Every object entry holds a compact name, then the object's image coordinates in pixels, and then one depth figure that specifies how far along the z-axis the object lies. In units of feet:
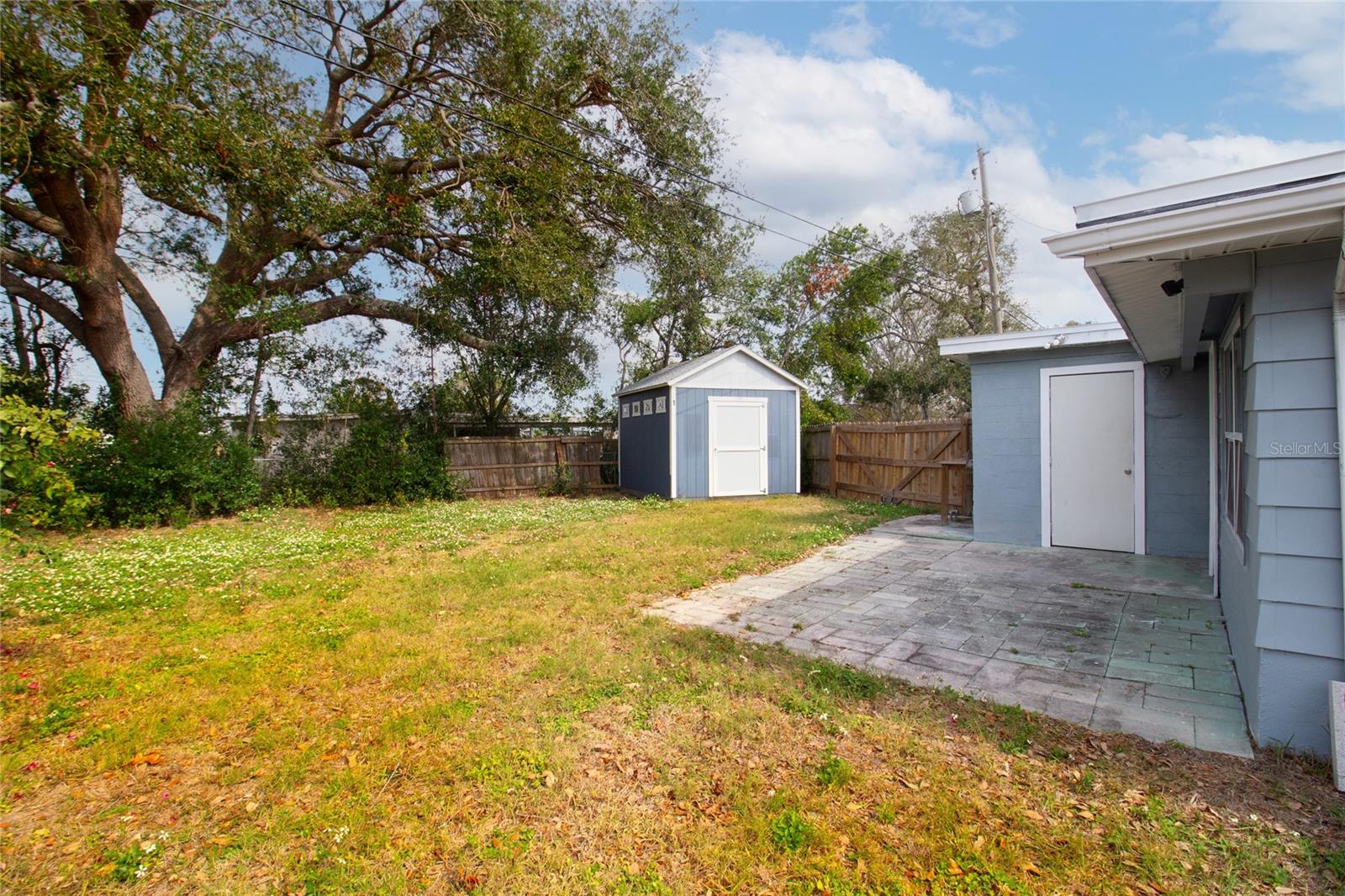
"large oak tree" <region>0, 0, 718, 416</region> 23.18
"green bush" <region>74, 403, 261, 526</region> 27.73
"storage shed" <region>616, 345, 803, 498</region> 37.50
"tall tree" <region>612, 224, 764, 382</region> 50.44
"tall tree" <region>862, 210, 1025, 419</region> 62.08
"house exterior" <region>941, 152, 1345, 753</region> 7.54
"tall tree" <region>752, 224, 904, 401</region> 60.34
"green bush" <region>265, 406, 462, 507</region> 35.01
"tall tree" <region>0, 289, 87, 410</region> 31.55
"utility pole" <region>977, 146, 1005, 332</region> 43.60
